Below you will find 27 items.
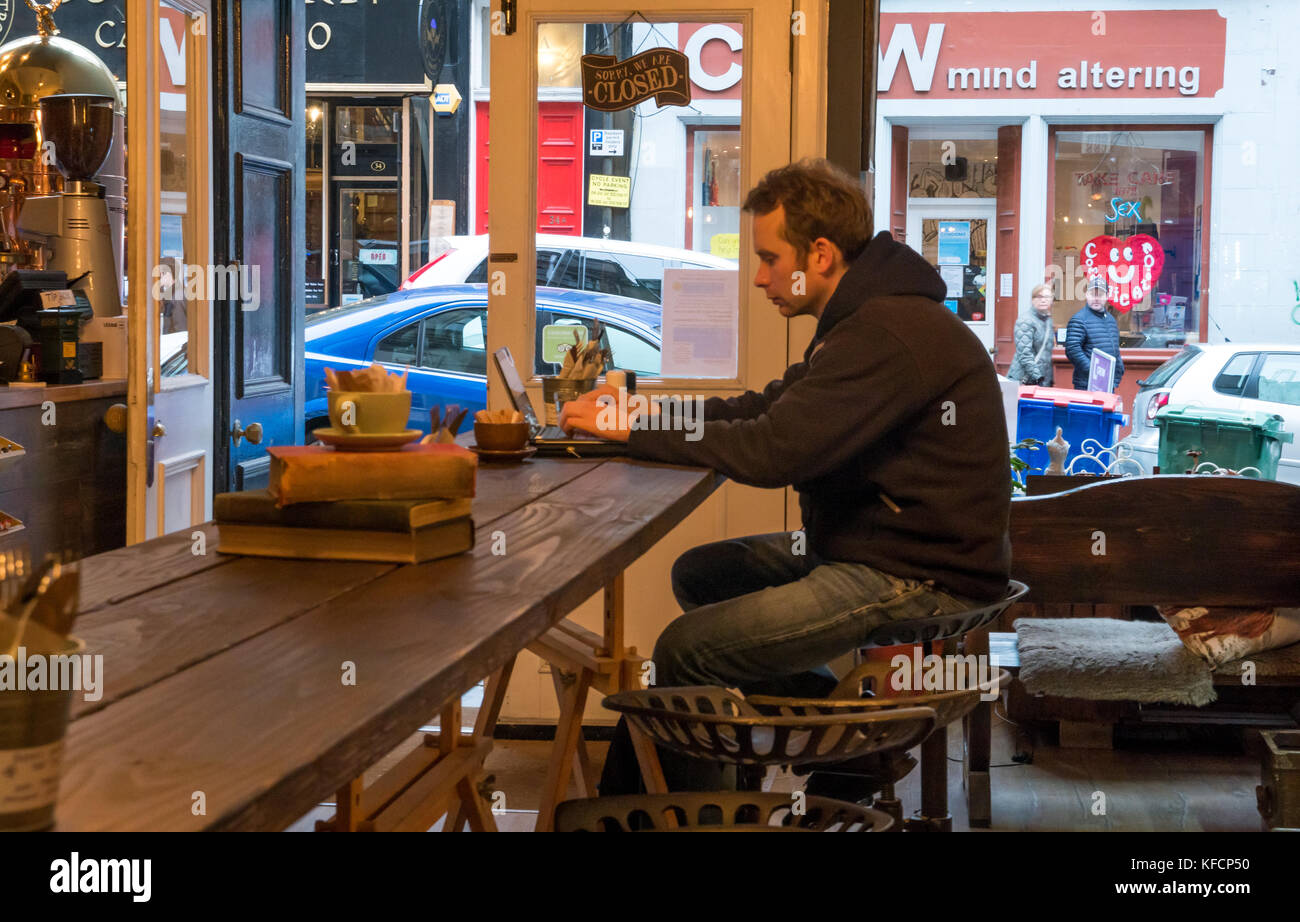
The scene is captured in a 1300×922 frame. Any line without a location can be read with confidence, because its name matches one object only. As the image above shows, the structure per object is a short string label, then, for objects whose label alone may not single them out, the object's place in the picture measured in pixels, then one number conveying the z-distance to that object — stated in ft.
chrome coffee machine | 14.70
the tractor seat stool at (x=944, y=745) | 7.72
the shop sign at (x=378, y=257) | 40.37
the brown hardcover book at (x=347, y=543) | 5.20
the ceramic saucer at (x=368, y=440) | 5.67
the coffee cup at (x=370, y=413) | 5.78
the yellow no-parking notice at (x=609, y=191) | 13.50
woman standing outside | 31.99
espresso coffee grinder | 14.30
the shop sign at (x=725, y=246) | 13.88
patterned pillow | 11.76
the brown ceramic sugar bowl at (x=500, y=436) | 8.79
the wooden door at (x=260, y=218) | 15.01
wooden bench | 11.61
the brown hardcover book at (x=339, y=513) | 5.15
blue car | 23.41
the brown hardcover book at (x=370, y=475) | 5.19
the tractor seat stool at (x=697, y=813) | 5.32
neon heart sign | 36.22
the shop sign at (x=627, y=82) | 13.37
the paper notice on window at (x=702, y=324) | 13.85
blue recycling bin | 27.30
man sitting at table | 7.60
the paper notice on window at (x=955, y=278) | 36.96
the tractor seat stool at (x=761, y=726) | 5.51
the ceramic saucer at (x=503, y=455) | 8.77
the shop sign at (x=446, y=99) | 39.65
